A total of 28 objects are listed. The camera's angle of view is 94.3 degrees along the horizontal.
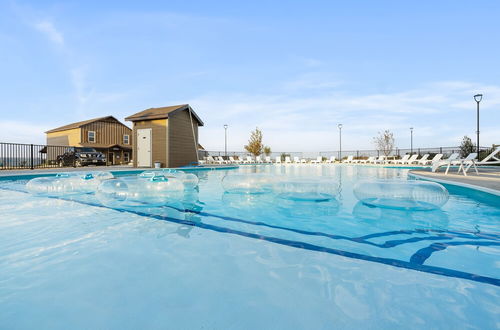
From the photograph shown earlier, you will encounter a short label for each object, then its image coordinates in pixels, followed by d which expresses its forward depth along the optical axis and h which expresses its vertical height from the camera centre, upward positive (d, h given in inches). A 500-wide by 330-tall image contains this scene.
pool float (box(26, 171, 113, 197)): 238.1 -23.6
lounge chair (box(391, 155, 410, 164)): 837.8 -7.6
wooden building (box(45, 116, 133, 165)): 914.5 +105.1
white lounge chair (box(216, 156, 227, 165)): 1004.1 -1.4
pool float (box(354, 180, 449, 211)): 165.0 -25.6
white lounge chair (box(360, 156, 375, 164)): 992.1 -7.6
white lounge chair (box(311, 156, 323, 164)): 1141.7 -6.1
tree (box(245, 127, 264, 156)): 1270.9 +95.2
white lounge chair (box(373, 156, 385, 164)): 957.4 -7.5
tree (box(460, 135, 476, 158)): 819.0 +43.6
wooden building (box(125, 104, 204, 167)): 585.9 +66.8
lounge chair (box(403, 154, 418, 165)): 802.5 -4.0
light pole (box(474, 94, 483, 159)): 524.7 +138.6
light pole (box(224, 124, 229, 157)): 1096.9 +113.8
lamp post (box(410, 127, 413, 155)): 1119.0 +91.1
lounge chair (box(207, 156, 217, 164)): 971.3 +3.1
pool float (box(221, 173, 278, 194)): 227.5 -22.5
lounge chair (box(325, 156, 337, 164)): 1137.4 +2.9
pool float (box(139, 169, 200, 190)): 245.1 -19.3
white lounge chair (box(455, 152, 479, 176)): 332.2 -2.3
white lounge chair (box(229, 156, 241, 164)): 1122.7 +2.4
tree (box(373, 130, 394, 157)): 1266.0 +99.3
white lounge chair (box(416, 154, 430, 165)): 757.8 -7.3
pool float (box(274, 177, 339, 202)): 197.8 -25.4
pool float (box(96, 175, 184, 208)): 189.0 -25.5
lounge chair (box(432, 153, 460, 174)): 342.0 -3.7
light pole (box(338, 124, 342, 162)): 1106.9 +91.3
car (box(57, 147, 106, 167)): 636.1 +11.4
